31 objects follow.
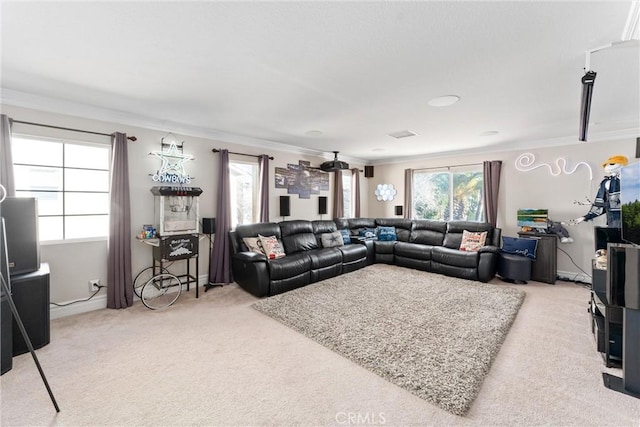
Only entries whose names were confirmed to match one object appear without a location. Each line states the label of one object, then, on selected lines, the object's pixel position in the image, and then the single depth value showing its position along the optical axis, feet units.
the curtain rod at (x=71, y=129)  9.48
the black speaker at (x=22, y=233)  7.98
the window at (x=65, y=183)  9.87
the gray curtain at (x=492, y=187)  17.28
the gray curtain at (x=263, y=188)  15.98
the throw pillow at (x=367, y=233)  19.67
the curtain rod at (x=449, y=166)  18.64
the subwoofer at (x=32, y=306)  7.65
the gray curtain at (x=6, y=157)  8.80
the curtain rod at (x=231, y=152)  14.23
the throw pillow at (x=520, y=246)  14.51
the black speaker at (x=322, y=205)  19.95
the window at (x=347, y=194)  23.00
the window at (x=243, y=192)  15.60
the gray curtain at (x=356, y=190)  23.03
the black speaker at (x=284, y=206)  17.24
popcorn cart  11.48
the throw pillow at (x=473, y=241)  15.73
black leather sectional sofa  12.66
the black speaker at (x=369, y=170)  24.00
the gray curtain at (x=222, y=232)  13.96
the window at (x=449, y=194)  18.88
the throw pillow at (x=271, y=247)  13.64
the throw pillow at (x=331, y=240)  17.07
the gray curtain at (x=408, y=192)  21.50
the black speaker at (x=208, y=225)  13.05
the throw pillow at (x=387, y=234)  19.46
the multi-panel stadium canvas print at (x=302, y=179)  17.65
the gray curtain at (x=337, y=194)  21.18
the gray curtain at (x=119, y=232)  10.93
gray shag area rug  6.56
